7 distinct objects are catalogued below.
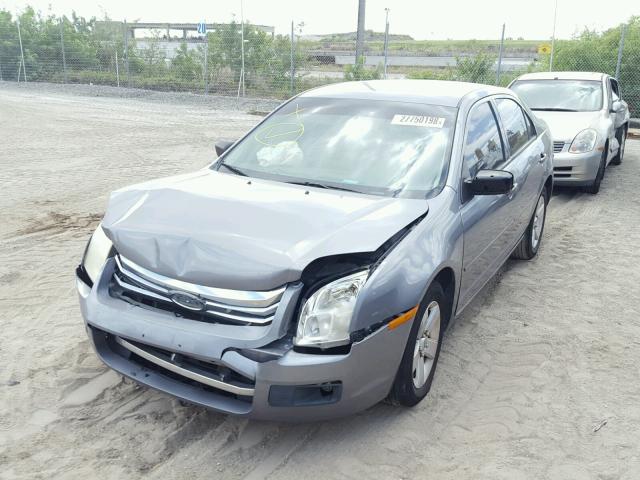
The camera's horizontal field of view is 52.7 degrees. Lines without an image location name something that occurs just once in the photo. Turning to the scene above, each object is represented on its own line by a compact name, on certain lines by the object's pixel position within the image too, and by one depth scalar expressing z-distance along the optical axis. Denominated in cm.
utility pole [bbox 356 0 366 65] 2200
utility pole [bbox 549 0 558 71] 1863
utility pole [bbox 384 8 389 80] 1938
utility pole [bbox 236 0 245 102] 2117
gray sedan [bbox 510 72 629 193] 851
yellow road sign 1901
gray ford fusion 288
